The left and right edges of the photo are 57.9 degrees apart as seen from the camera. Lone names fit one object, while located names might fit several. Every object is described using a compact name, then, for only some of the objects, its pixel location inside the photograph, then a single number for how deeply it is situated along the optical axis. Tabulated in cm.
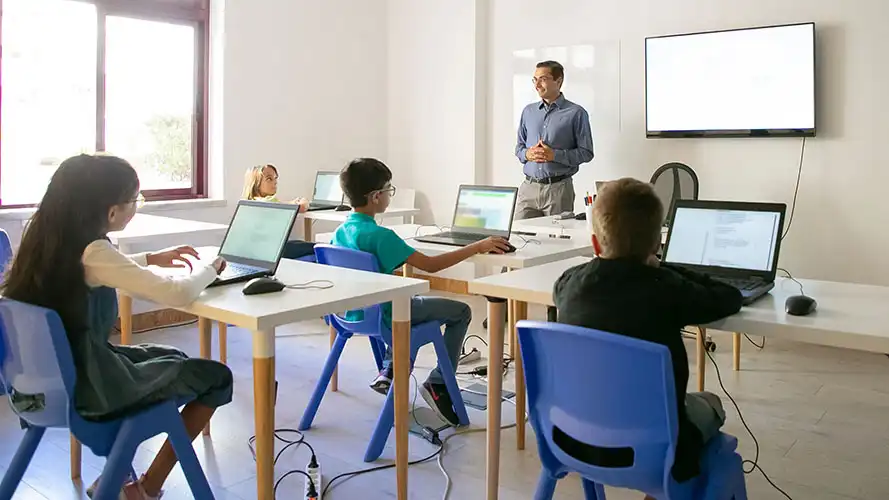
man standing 493
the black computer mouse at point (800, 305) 189
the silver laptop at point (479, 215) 345
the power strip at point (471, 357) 418
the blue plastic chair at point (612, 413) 157
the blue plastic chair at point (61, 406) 185
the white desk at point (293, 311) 197
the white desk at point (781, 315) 175
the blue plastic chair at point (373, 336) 280
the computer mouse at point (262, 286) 220
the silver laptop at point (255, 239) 249
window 459
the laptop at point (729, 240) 223
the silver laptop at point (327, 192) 558
